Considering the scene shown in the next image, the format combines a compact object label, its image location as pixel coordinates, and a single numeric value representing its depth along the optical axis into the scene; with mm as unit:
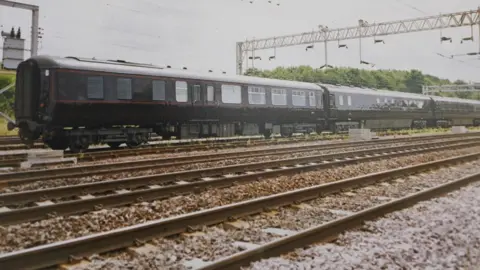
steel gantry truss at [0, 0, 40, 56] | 23177
